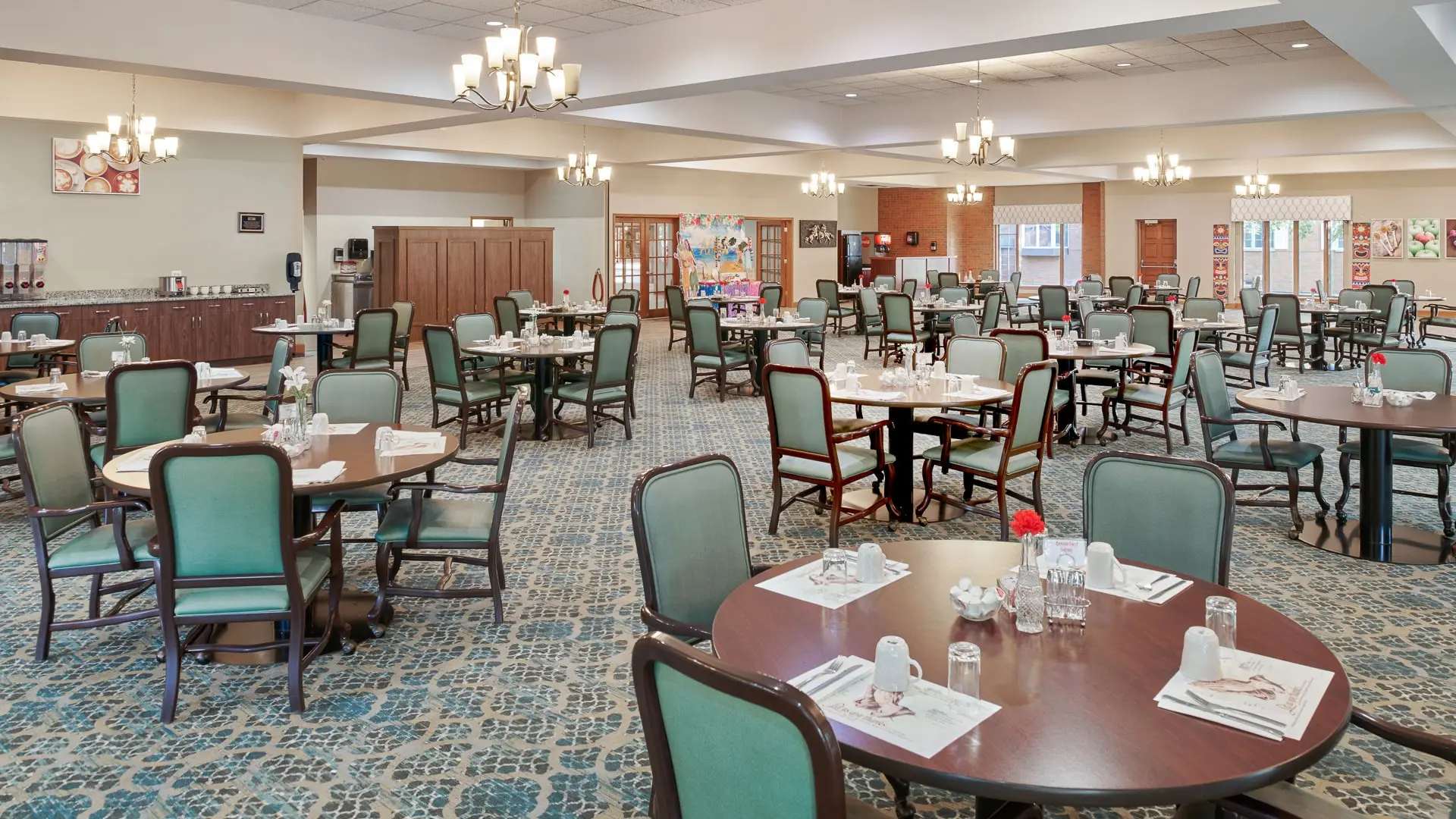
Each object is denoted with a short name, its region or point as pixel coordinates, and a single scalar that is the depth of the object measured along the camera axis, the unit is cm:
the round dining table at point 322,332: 1011
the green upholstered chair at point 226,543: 323
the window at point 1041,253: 2386
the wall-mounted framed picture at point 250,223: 1283
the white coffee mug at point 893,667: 193
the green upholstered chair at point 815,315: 1220
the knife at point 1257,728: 177
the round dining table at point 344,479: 367
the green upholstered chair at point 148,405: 527
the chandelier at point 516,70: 601
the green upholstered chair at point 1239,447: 541
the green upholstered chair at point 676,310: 1447
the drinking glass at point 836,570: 258
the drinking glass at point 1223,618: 215
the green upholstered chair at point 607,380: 786
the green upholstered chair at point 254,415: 632
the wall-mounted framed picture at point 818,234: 2278
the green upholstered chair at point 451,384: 774
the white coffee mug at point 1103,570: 254
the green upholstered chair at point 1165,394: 748
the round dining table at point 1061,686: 164
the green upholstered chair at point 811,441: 508
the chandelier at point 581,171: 1346
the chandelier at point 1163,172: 1352
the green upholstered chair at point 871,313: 1466
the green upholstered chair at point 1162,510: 285
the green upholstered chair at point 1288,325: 1199
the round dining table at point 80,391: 583
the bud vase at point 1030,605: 226
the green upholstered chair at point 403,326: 1035
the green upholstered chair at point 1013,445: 518
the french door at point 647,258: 1920
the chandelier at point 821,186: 1701
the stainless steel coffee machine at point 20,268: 1082
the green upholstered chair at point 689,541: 274
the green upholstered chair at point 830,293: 1655
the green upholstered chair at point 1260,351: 997
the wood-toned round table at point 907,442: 539
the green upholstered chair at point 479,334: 873
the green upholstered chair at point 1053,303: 1388
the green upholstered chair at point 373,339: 944
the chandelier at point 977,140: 959
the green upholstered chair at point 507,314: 1092
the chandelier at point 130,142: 962
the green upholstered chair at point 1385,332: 1178
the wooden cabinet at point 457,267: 1574
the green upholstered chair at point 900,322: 1252
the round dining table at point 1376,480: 501
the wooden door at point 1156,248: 2188
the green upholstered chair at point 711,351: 1009
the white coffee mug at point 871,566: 259
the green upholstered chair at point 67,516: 370
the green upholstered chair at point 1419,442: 532
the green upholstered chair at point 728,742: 144
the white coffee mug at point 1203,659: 197
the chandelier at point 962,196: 1920
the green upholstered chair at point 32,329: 907
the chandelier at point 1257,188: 1800
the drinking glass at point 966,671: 192
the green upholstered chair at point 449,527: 402
